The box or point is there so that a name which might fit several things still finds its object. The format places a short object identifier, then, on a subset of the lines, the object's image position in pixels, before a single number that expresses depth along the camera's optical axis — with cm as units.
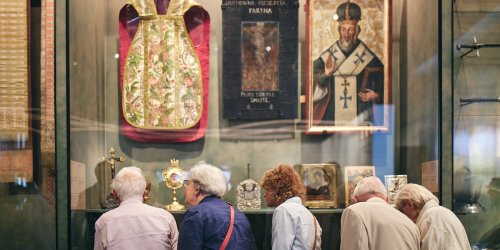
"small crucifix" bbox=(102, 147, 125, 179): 703
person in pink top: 543
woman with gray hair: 508
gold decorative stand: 710
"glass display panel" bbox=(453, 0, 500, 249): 652
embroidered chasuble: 720
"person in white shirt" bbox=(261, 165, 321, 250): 551
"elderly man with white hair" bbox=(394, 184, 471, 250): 536
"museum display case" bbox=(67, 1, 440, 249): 717
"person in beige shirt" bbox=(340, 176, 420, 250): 527
